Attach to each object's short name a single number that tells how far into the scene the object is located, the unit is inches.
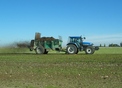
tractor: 1535.4
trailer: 1664.6
